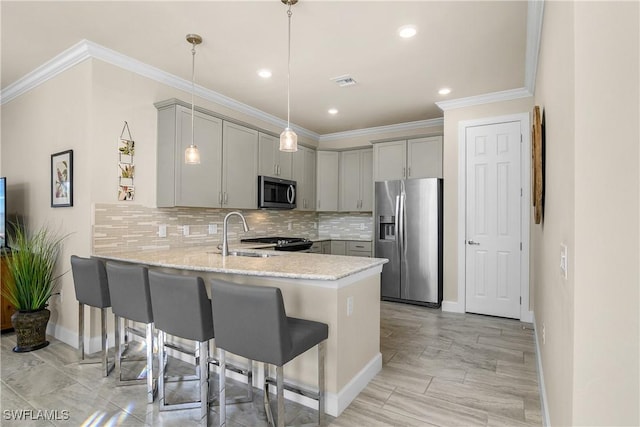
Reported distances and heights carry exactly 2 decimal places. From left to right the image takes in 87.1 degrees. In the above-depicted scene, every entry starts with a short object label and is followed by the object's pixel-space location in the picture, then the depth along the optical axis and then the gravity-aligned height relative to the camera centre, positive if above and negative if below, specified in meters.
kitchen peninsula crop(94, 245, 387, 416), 2.07 -0.55
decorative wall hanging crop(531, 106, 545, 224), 2.11 +0.36
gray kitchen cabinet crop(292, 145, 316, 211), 5.26 +0.64
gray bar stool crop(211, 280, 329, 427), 1.63 -0.57
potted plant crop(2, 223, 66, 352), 2.96 -0.70
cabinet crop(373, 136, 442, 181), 4.73 +0.85
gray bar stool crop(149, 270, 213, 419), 1.88 -0.55
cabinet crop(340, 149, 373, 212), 5.64 +0.62
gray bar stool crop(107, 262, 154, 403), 2.18 -0.56
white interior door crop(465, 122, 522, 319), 3.88 -0.02
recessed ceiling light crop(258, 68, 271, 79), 3.38 +1.47
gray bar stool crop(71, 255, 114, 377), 2.53 -0.56
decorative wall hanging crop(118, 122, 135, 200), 3.16 +0.46
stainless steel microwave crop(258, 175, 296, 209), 4.44 +0.33
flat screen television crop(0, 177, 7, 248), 3.47 +0.01
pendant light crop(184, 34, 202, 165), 2.76 +0.56
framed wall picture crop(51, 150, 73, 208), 3.09 +0.34
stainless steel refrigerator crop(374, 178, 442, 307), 4.48 -0.29
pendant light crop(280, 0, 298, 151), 2.44 +0.56
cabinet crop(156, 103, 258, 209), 3.38 +0.59
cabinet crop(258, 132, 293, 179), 4.49 +0.81
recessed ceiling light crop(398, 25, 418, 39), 2.59 +1.46
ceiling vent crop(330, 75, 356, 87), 3.54 +1.47
